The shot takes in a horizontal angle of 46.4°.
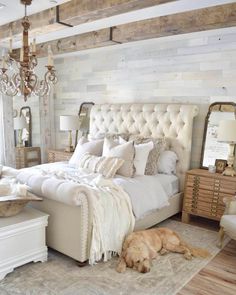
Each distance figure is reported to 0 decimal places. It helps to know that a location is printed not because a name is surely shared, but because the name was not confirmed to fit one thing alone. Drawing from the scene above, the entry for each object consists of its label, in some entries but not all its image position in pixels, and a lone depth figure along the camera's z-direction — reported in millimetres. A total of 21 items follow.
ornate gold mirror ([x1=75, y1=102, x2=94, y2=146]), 5547
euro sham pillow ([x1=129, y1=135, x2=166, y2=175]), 3779
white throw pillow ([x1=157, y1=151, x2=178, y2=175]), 3996
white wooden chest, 2473
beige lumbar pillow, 3492
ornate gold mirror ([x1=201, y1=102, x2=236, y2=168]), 3850
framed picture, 3799
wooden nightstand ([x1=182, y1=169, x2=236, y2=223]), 3514
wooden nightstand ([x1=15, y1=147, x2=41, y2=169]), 5652
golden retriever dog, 2682
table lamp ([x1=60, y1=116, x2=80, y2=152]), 5238
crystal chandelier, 2652
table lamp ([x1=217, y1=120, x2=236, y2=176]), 3482
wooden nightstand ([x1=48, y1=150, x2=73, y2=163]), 5277
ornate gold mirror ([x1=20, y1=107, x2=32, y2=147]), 5836
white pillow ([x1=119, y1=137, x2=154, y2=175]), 3668
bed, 2670
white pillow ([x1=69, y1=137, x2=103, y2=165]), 4150
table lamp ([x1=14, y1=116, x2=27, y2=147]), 5637
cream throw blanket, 2660
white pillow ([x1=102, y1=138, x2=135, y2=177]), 3549
